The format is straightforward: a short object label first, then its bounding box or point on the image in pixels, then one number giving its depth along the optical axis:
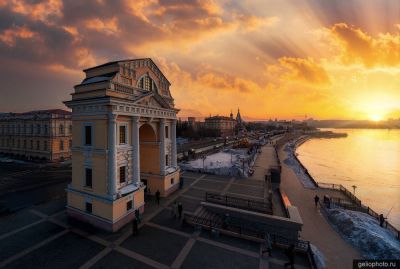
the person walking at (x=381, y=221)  20.74
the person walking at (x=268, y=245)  13.55
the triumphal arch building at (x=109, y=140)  16.50
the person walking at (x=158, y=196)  21.47
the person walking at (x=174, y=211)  18.71
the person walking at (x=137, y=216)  17.03
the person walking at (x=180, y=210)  18.20
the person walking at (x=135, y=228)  15.48
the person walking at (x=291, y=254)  12.32
